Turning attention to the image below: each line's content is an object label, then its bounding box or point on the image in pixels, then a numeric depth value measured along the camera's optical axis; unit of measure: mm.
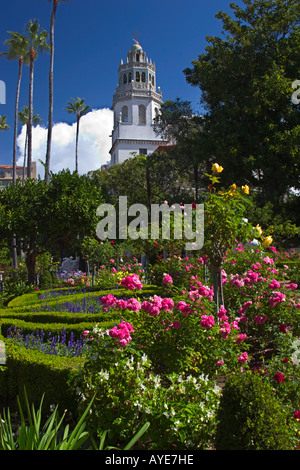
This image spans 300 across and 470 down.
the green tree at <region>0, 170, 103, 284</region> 13367
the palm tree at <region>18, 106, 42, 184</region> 37688
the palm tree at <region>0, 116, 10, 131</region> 37900
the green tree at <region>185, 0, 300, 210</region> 21031
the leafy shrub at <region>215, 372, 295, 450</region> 2527
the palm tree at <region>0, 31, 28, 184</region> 25445
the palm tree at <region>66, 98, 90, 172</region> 43438
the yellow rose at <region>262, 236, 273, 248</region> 5723
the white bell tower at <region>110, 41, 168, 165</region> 61719
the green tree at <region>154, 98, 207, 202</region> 27334
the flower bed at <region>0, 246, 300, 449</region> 3166
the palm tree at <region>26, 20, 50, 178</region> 24723
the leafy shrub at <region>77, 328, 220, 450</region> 3088
